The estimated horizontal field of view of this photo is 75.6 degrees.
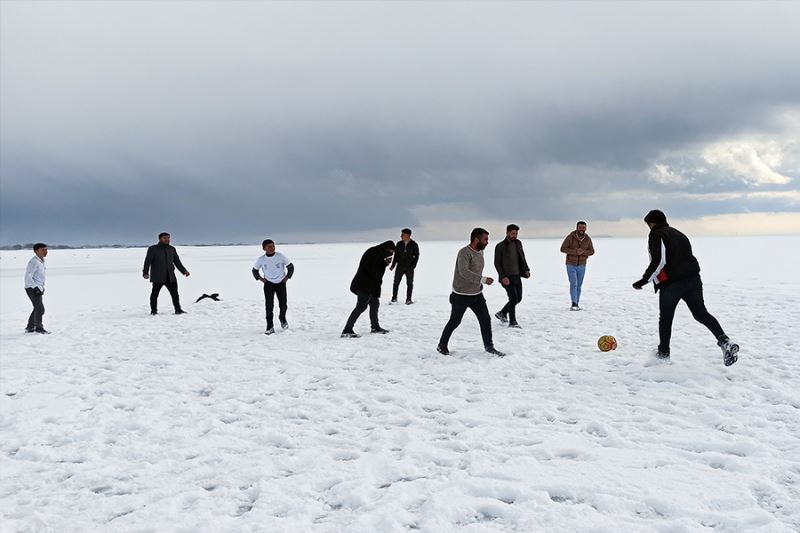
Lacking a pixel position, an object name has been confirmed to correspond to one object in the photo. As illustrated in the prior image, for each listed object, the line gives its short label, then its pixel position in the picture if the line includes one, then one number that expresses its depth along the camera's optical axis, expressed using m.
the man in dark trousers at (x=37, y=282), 12.16
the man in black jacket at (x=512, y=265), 11.30
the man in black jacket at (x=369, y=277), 10.64
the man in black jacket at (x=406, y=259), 15.40
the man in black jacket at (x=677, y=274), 7.42
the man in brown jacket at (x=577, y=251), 12.70
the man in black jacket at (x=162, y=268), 14.53
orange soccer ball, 8.84
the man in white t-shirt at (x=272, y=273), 11.63
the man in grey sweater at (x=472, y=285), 8.65
